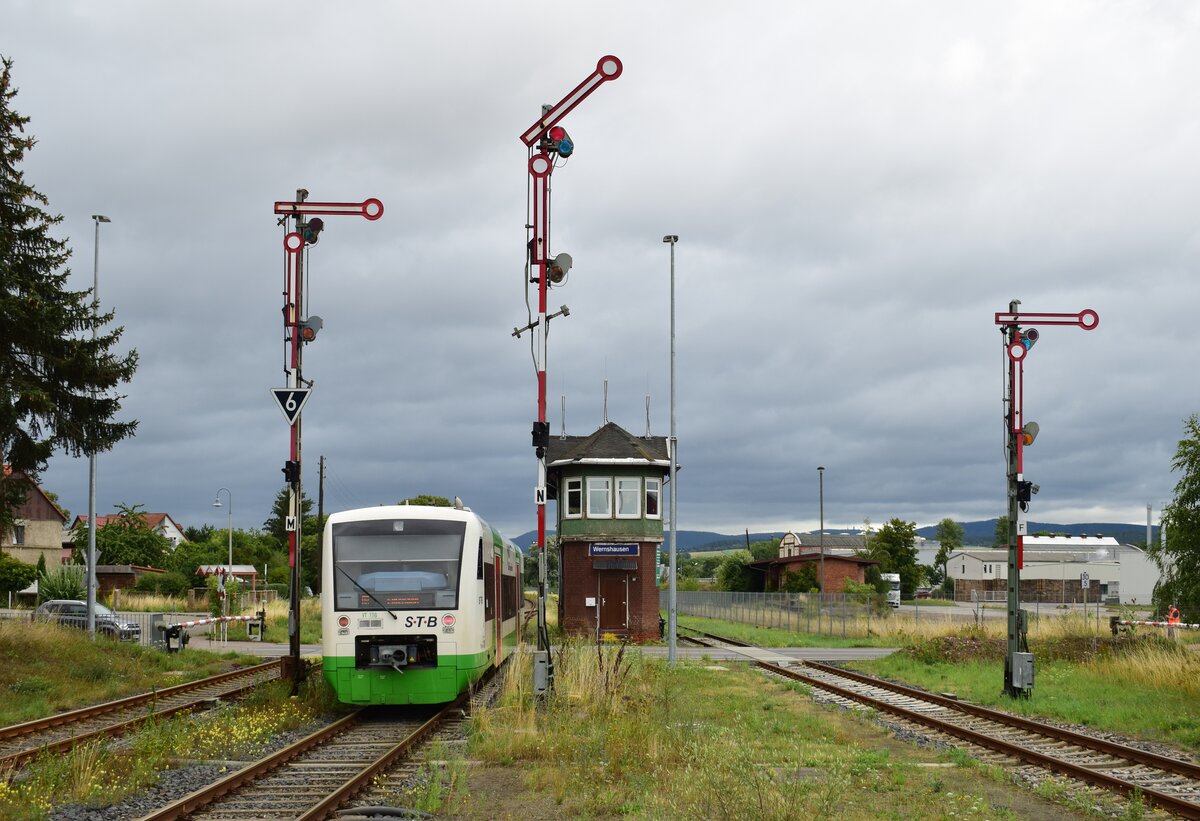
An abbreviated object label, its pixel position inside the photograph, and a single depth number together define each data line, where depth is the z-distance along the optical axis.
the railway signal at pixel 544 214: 17.47
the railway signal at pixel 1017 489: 20.41
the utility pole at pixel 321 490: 57.81
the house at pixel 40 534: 74.69
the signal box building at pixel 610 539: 40.09
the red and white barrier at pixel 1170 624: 34.97
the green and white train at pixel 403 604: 16.75
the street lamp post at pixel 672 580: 26.72
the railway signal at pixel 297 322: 19.45
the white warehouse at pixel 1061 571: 101.19
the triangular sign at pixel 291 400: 19.05
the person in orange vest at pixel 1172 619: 36.18
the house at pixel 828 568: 77.81
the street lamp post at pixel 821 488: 67.73
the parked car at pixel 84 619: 33.34
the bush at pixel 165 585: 66.44
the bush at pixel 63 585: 41.28
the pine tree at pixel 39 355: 22.34
